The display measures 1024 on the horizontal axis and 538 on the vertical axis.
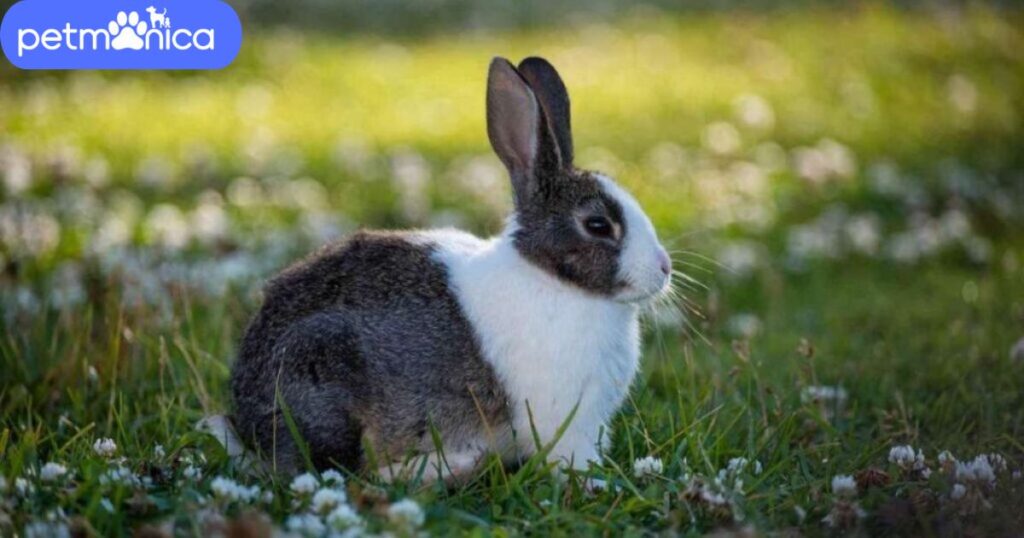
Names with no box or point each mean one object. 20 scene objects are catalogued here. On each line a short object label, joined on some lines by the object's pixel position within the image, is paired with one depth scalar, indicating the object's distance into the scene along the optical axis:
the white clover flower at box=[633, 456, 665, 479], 9.39
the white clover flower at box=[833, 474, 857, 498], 8.83
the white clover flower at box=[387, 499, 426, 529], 7.87
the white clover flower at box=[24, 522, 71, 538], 7.86
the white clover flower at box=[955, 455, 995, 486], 8.96
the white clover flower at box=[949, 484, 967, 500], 8.76
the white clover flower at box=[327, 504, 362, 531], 7.95
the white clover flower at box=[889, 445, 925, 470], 9.60
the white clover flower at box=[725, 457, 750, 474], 9.37
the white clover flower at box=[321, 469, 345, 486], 9.02
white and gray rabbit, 9.89
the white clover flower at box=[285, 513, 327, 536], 7.92
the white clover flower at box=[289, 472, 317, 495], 8.48
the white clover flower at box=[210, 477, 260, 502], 8.37
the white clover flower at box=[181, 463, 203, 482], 9.10
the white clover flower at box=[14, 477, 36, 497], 8.58
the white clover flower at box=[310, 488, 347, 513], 8.20
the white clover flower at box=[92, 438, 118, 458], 9.49
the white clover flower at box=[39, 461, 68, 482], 8.71
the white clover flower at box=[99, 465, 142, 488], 8.62
